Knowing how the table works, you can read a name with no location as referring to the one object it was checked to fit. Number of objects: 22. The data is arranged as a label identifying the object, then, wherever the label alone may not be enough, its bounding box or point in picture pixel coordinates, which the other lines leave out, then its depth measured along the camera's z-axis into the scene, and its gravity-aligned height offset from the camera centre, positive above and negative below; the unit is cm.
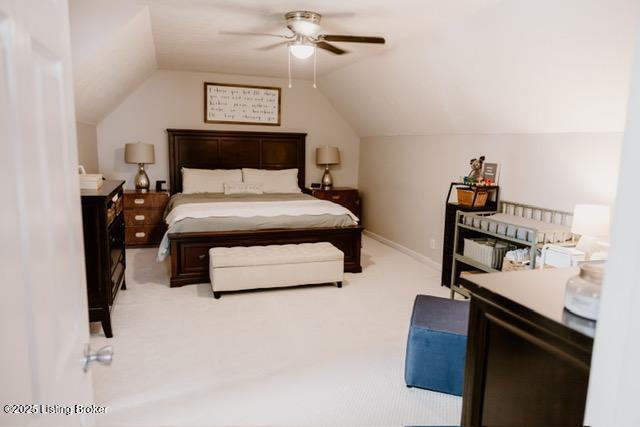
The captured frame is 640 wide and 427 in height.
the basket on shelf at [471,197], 393 -36
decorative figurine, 416 -9
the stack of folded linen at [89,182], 303 -23
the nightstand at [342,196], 621 -59
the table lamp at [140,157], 539 -8
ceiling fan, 320 +92
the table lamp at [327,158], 629 -5
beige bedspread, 402 -67
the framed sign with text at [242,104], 600 +69
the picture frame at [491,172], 406 -13
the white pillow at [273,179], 589 -35
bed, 404 -71
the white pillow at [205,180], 561 -36
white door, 61 -12
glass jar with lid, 103 -32
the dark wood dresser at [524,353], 101 -50
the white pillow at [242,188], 563 -46
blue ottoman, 236 -108
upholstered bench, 373 -100
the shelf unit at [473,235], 338 -68
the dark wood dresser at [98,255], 285 -70
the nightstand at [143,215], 539 -81
